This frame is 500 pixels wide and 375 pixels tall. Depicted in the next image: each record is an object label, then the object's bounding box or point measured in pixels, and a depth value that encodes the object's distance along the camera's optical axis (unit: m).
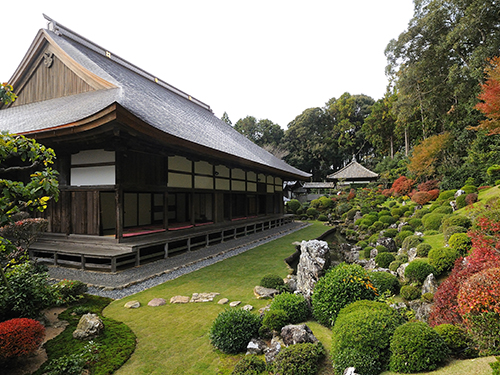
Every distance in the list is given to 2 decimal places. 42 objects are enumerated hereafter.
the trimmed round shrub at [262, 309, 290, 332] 3.98
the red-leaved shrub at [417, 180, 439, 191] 16.48
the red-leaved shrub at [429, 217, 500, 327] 3.91
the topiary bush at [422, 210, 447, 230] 10.17
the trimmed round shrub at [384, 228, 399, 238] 11.84
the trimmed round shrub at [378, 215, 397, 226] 14.48
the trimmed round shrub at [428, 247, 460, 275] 6.19
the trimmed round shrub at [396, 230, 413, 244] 10.66
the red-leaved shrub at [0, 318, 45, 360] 2.91
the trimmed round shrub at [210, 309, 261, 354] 3.73
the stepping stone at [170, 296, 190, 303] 5.41
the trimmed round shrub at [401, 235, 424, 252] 8.94
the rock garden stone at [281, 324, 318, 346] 3.52
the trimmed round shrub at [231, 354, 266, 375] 3.14
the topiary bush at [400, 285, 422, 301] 5.97
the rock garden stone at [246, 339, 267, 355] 3.68
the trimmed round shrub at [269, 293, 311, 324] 4.34
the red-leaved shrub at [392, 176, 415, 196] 19.67
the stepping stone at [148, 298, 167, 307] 5.24
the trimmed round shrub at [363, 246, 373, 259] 10.74
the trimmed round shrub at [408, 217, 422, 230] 11.64
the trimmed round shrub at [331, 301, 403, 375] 2.89
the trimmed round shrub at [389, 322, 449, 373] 2.67
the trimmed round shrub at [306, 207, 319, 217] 24.52
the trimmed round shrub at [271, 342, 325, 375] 3.00
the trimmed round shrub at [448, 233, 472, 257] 6.45
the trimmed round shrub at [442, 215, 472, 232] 8.02
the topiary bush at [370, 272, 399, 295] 6.36
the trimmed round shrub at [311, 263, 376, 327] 4.10
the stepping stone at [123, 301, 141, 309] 5.11
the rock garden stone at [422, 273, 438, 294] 5.68
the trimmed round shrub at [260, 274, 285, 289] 6.20
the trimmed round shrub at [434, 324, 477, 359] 2.87
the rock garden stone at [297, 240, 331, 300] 5.05
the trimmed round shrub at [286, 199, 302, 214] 26.02
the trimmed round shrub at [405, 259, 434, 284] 6.21
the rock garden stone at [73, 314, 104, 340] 3.86
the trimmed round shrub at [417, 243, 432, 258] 7.73
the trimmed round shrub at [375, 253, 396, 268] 8.61
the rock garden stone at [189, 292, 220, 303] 5.51
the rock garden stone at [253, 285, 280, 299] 5.70
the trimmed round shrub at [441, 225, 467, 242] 7.44
